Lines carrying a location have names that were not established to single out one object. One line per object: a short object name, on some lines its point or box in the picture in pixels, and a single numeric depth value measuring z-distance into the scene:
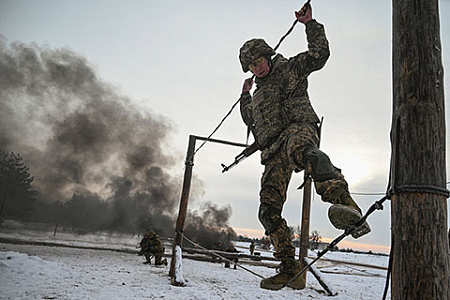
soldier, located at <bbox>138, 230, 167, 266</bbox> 10.37
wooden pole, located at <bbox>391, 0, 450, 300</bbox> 1.64
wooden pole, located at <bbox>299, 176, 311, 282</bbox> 7.04
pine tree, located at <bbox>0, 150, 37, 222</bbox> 30.47
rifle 4.93
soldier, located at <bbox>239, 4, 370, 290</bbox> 3.32
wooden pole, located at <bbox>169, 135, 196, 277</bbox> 7.45
